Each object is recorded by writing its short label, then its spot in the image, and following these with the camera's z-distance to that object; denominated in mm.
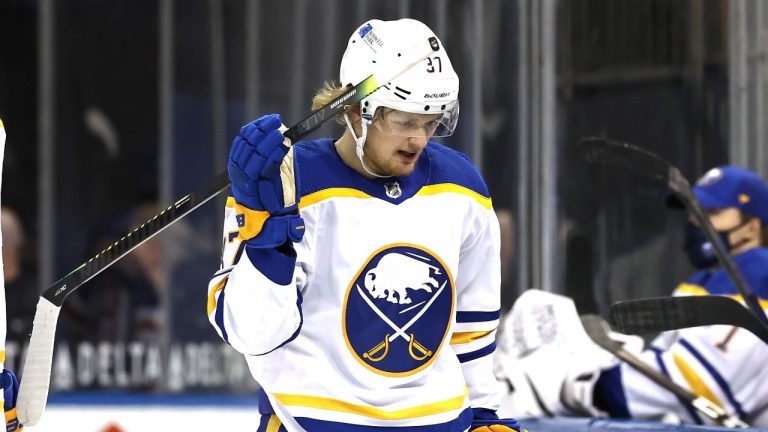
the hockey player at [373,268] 12454
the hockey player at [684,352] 14947
